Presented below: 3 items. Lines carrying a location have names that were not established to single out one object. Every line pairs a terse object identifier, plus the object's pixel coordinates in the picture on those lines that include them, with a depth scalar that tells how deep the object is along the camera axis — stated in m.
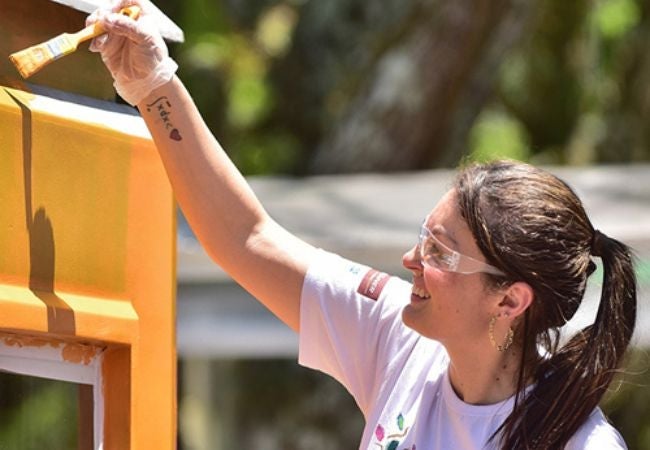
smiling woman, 5.05
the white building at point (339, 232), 12.91
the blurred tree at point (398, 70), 17.92
